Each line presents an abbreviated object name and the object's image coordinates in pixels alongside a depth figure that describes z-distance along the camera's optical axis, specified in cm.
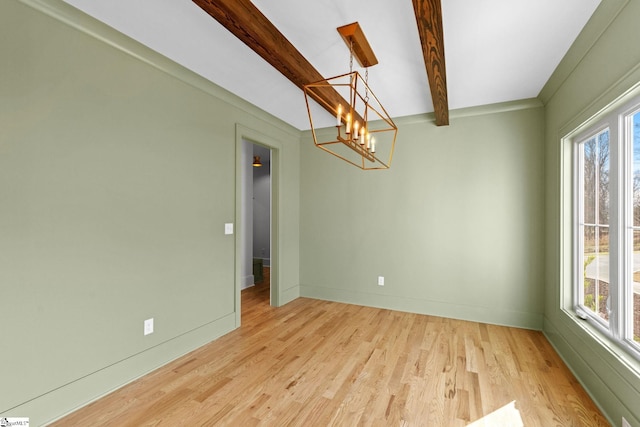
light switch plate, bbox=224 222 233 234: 310
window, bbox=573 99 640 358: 177
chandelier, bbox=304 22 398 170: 196
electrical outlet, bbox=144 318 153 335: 231
